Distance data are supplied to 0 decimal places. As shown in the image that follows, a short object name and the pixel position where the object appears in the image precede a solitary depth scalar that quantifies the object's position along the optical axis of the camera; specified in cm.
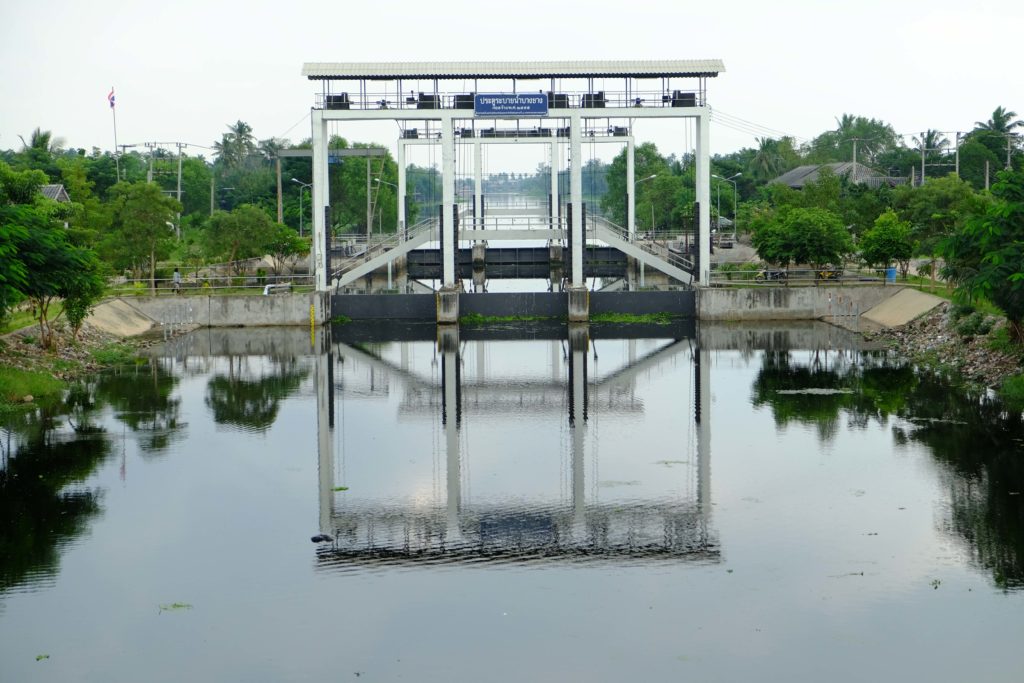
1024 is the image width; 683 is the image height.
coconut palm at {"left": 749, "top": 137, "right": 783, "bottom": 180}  12950
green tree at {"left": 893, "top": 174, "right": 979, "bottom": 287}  5196
